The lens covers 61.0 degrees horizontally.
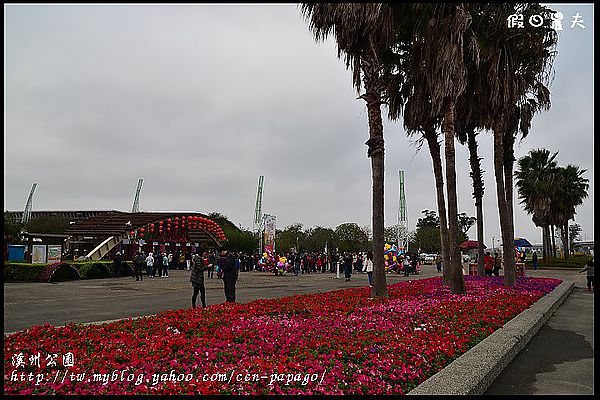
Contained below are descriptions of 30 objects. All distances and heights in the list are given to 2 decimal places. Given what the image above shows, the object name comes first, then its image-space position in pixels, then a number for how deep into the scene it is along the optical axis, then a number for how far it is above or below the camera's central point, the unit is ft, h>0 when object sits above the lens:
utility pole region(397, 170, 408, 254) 224.12 +10.67
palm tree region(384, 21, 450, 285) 55.47 +14.82
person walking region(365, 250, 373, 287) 73.35 -4.57
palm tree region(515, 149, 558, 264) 150.71 +14.13
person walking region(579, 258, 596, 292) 69.55 -6.16
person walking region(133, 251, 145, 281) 91.68 -5.32
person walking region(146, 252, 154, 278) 102.83 -5.97
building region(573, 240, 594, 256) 342.31 -11.19
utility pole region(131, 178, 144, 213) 283.59 +19.03
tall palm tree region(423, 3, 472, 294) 47.65 +15.21
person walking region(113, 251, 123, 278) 101.14 -6.21
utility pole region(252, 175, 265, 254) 208.95 +11.10
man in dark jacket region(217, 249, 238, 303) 44.39 -3.47
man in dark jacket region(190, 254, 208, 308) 43.14 -3.61
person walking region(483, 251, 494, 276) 87.56 -5.74
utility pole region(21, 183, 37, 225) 258.98 +14.21
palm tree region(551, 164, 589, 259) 154.20 +11.24
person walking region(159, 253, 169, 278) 104.14 -6.01
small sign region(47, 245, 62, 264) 96.32 -3.32
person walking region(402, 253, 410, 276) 113.48 -7.53
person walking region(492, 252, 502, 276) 91.15 -6.44
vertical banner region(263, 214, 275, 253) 142.61 +0.53
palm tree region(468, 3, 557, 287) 55.16 +18.67
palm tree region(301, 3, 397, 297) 41.27 +16.06
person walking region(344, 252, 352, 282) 96.12 -6.40
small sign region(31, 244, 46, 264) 94.07 -3.20
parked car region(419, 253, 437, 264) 247.29 -13.56
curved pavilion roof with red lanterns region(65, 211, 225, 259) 125.90 +2.47
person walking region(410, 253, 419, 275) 125.59 -8.02
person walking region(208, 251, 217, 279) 90.62 -4.77
